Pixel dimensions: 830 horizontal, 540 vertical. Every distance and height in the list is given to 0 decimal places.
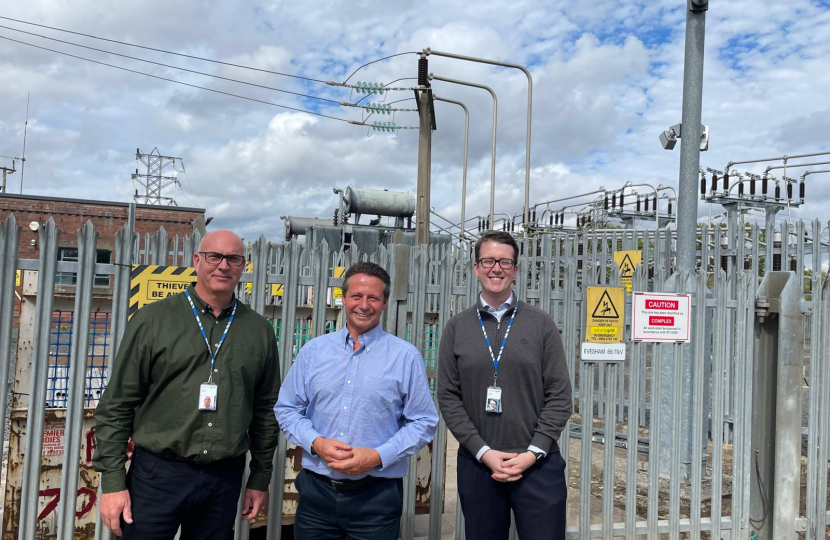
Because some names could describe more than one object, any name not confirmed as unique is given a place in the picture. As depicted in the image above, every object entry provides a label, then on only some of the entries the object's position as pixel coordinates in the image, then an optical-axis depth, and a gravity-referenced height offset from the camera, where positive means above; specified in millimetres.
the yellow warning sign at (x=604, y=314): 4367 -89
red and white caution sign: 4496 -94
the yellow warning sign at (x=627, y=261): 9125 +592
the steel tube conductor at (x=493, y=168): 16594 +3328
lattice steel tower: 57281 +9467
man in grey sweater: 3137 -556
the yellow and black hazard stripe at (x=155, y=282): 3598 -8
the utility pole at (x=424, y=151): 13836 +3139
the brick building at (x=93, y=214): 26297 +2694
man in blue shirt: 2877 -580
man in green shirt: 2801 -578
